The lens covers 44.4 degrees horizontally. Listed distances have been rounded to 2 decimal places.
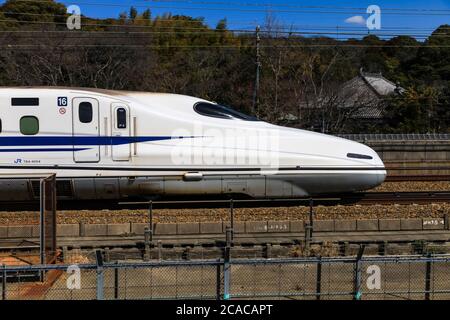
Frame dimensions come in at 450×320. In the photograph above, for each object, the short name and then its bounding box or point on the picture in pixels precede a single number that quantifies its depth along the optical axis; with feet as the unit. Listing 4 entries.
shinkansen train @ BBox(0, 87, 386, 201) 40.73
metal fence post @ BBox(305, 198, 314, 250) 33.56
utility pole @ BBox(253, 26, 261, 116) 87.71
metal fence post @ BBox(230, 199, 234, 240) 34.17
